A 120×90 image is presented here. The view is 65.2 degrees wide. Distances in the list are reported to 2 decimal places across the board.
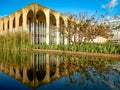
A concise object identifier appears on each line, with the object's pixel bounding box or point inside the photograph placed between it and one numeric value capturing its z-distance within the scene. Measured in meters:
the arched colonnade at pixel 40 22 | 14.70
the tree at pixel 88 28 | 11.04
